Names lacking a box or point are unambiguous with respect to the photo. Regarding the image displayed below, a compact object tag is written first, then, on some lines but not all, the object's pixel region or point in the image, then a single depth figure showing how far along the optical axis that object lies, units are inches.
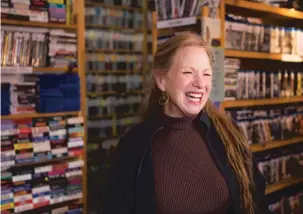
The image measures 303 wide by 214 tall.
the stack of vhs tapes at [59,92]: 117.6
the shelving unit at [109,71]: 199.9
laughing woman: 58.9
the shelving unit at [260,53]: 103.8
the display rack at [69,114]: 115.6
